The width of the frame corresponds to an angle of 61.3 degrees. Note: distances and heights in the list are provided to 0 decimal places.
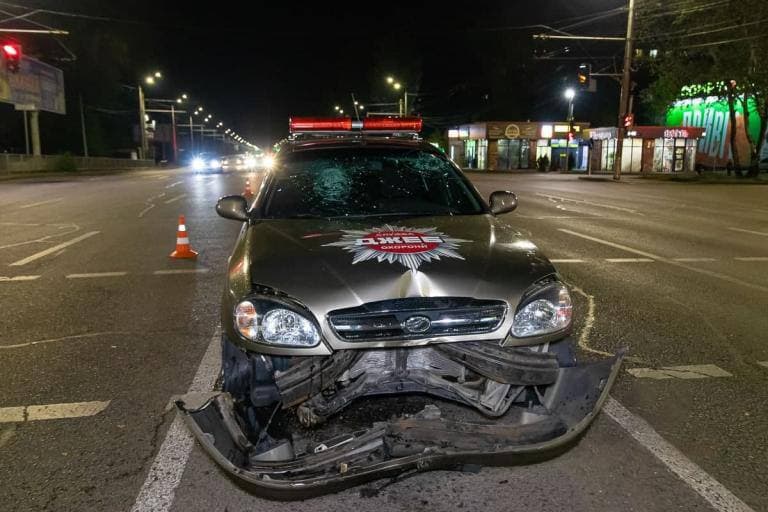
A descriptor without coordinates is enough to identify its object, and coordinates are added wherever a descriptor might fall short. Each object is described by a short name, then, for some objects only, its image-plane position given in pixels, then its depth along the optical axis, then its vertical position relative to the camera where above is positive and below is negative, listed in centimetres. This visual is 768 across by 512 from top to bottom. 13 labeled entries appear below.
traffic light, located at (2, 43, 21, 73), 2916 +448
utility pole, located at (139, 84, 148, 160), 6188 +197
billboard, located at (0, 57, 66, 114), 4547 +485
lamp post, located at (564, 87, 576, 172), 4266 +266
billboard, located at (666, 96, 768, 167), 4841 +184
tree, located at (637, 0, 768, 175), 3200 +555
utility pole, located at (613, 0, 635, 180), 3206 +363
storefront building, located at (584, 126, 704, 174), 4788 +44
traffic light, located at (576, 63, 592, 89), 3100 +365
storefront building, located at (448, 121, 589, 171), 5612 +63
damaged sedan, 283 -104
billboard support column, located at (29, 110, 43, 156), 4919 +140
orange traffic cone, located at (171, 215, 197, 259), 977 -145
